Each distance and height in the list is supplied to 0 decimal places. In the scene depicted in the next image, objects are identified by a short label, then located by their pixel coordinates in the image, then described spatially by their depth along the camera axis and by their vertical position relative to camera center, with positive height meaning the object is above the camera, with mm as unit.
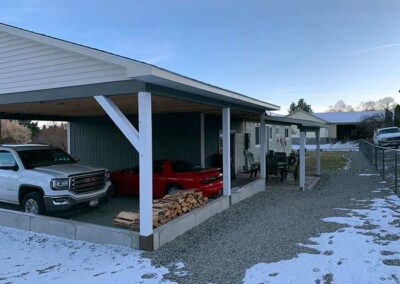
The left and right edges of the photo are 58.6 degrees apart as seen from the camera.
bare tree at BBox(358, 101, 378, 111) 96750 +8889
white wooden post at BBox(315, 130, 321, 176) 16564 -854
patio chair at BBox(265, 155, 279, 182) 14214 -1131
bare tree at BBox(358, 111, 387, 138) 45581 +1714
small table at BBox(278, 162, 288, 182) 14284 -1206
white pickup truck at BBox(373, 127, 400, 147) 28766 -38
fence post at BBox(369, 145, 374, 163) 21397 -1045
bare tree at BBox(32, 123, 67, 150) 32406 +437
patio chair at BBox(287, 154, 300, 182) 14963 -1284
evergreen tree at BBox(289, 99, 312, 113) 89438 +7963
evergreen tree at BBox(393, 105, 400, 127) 42328 +2394
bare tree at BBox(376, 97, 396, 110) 80688 +8381
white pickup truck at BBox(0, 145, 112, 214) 7680 -936
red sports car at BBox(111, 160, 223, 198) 9562 -1122
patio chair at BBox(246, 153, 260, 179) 14705 -1271
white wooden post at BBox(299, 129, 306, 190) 12398 -834
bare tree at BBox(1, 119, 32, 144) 32406 +679
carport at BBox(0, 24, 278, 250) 6125 +1057
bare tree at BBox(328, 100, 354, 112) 111894 +9719
